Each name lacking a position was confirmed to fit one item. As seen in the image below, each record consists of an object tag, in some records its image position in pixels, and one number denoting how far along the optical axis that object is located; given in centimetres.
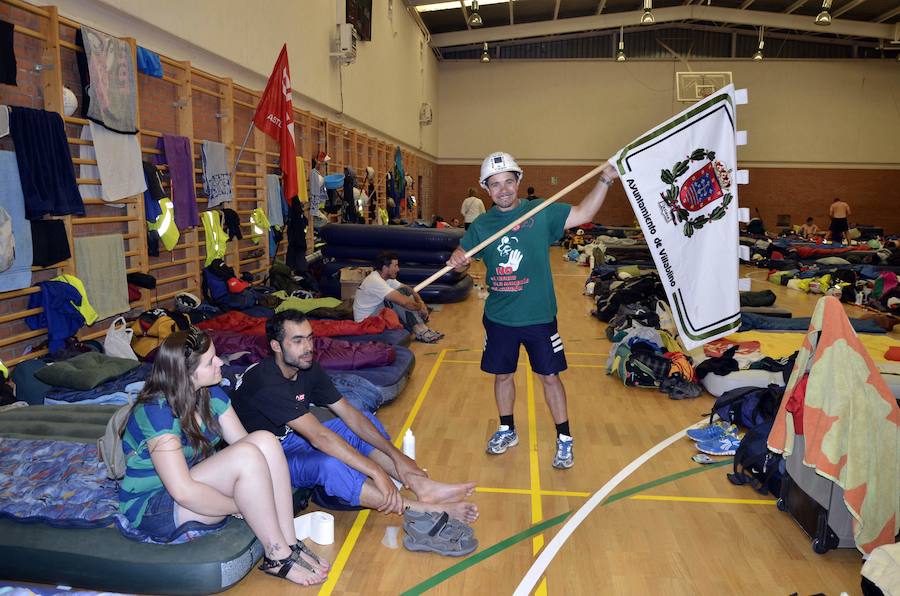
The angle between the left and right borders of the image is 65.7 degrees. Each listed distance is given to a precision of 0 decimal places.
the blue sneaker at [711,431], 488
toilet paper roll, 344
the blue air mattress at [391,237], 1059
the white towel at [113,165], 566
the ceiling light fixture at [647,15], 1547
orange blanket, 311
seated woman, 275
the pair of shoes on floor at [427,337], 805
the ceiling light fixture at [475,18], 1657
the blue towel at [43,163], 479
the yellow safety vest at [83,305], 532
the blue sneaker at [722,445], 465
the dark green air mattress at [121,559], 288
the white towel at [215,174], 758
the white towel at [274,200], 935
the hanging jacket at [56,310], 518
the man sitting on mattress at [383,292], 729
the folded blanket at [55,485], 307
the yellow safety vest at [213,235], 759
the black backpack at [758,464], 396
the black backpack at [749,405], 464
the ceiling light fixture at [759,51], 2073
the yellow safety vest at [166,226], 659
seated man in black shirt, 341
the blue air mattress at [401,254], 1062
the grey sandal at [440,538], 334
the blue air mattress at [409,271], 1036
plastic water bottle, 428
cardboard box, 942
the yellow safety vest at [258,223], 899
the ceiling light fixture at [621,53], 2098
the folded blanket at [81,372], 471
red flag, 799
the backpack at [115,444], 282
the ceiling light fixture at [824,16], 1502
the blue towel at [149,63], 622
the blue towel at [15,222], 471
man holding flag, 417
